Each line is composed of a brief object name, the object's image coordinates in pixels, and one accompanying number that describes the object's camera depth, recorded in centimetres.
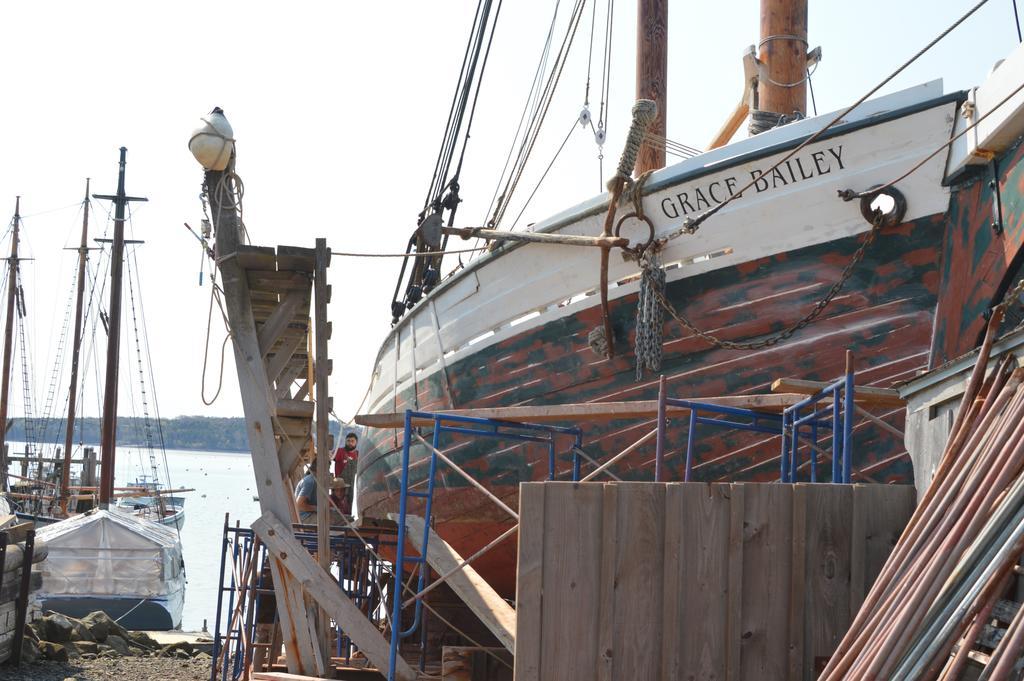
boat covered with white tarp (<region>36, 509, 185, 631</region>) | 2453
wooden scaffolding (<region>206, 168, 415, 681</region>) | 776
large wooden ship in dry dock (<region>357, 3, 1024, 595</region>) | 843
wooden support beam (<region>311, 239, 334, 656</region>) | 788
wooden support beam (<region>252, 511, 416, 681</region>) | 762
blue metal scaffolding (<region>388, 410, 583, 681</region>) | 738
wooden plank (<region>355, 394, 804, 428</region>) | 765
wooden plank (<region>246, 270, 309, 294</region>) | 855
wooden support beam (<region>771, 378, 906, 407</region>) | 688
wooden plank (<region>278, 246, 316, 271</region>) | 840
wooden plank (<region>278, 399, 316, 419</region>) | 869
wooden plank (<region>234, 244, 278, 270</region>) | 837
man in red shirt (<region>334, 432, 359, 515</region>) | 1562
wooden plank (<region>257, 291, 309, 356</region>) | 855
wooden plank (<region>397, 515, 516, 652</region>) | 699
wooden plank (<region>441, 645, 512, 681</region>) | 767
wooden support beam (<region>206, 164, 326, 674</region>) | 792
